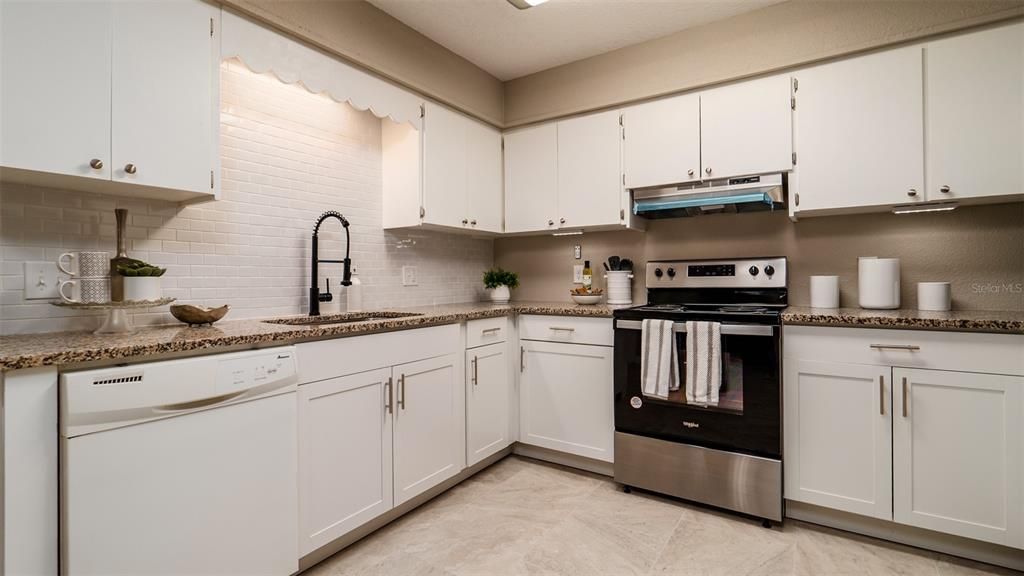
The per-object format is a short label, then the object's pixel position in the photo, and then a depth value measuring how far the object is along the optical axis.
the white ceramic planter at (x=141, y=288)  1.64
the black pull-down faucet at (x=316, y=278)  2.38
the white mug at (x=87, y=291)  1.60
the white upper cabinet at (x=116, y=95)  1.40
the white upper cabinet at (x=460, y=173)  2.89
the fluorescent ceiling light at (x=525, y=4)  2.26
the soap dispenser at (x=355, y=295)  2.64
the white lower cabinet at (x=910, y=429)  1.85
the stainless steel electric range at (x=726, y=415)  2.20
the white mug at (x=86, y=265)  1.61
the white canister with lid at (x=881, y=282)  2.31
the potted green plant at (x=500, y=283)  3.42
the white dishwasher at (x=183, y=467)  1.27
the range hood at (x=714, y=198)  2.56
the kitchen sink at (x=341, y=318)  2.29
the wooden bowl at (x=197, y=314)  1.81
